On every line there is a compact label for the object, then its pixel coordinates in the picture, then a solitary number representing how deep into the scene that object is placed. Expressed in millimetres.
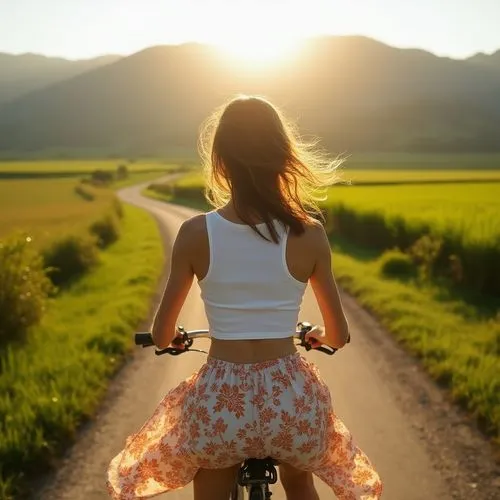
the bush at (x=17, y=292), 9266
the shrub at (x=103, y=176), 79081
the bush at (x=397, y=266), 15148
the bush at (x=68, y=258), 15906
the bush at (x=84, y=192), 40169
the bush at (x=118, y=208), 31809
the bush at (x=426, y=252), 14328
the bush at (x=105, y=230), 22703
